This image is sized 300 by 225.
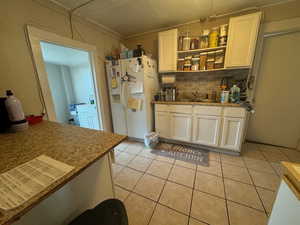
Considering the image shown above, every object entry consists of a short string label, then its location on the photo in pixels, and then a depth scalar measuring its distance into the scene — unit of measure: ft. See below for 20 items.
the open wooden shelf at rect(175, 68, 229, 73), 7.32
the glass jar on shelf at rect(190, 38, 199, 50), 7.13
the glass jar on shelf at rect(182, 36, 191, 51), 7.21
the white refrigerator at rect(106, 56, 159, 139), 7.32
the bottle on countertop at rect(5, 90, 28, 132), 3.43
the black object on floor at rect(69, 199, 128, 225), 1.98
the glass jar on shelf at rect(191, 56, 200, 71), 7.36
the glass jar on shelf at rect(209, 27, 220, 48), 6.63
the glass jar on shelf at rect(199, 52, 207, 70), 7.09
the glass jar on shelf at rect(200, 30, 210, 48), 6.86
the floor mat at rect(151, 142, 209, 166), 6.47
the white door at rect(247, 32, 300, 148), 6.42
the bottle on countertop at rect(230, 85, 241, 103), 6.34
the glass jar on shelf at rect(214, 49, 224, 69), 6.76
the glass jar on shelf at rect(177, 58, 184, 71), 7.81
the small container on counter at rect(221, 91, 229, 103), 6.42
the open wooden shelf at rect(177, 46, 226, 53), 6.74
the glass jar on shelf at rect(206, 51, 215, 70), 6.97
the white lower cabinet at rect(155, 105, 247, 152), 6.25
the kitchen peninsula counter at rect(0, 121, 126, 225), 1.51
